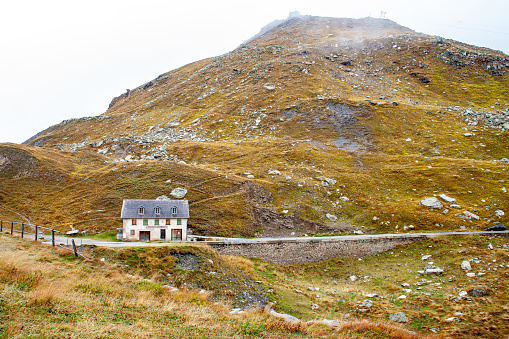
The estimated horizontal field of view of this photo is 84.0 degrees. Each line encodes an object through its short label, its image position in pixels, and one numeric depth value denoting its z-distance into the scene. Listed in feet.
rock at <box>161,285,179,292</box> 73.94
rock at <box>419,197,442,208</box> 174.80
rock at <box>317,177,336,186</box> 208.33
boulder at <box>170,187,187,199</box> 184.54
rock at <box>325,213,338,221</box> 174.29
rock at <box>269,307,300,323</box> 72.81
